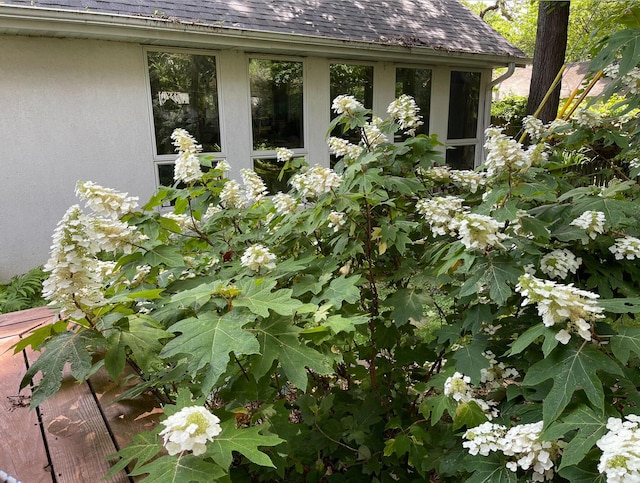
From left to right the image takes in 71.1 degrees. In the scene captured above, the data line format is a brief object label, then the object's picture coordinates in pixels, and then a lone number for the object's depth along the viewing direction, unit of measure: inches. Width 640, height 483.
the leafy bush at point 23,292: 187.8
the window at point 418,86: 333.7
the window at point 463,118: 368.8
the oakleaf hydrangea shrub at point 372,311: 44.5
